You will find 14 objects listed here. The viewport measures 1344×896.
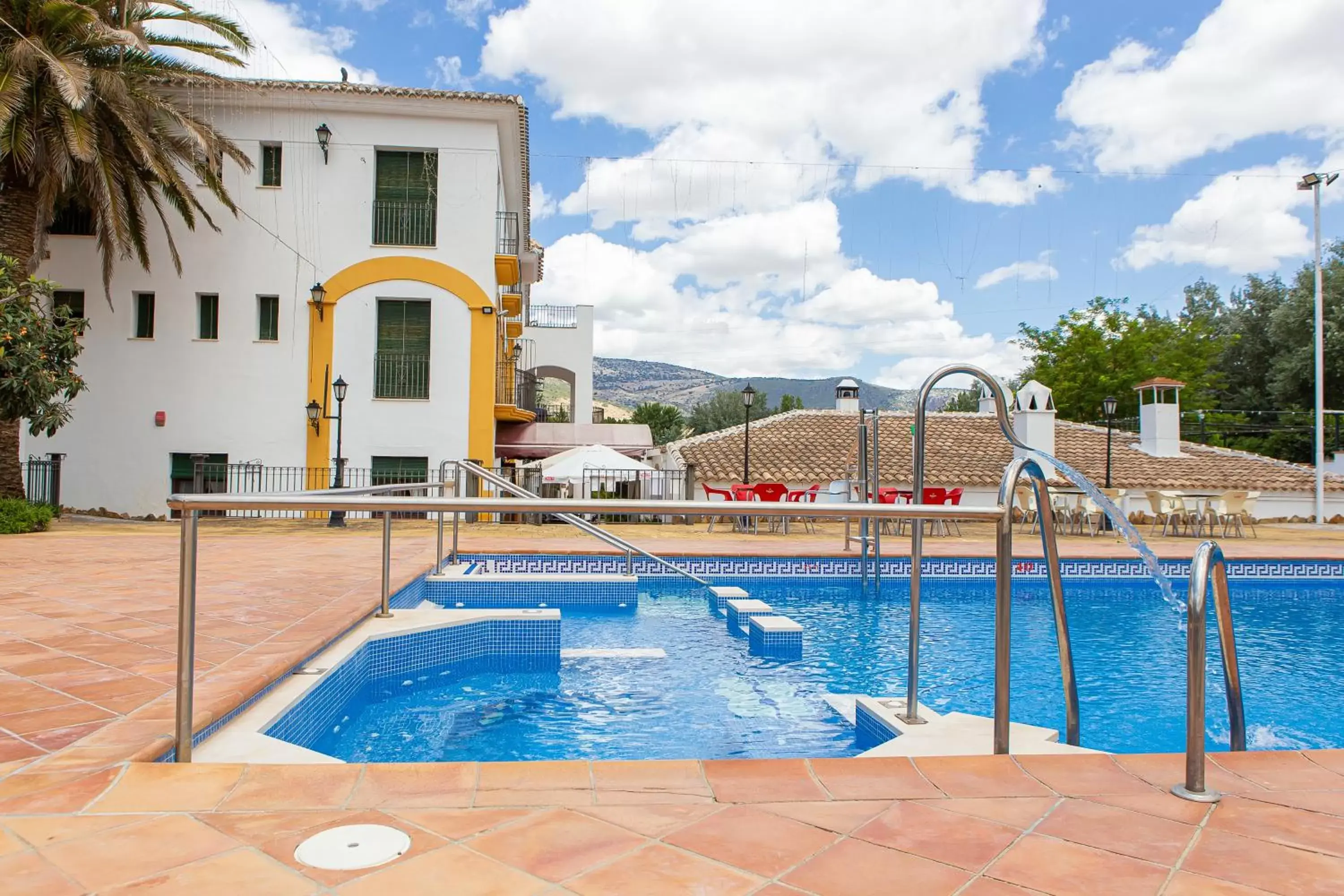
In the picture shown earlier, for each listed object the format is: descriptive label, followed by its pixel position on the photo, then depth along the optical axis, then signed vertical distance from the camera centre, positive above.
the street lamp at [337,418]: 16.89 +1.17
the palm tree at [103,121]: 14.28 +6.15
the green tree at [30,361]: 12.63 +1.64
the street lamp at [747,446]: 20.63 +0.68
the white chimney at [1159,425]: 25.19 +1.57
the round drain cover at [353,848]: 2.16 -0.96
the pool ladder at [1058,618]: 2.65 -0.49
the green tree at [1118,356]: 38.12 +5.53
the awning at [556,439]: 25.06 +1.03
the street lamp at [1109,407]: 20.23 +1.66
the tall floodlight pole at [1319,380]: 21.58 +2.49
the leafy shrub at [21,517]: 13.17 -0.74
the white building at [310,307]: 19.08 +3.67
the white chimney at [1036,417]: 22.92 +1.60
